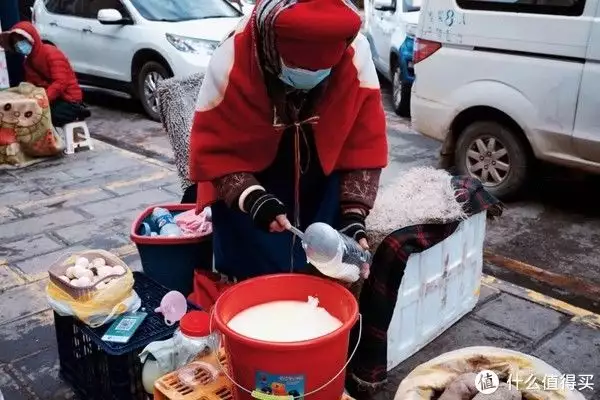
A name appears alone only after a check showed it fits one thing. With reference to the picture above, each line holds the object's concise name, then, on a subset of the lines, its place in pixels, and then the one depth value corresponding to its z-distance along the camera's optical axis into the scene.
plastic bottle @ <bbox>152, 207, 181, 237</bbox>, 3.09
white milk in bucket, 1.98
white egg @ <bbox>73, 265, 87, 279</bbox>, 2.61
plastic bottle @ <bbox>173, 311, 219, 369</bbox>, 2.33
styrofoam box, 2.86
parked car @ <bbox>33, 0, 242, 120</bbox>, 7.50
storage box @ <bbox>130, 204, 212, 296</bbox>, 2.95
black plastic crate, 2.41
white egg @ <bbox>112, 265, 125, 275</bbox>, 2.62
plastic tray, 2.14
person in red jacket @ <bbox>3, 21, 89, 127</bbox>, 6.17
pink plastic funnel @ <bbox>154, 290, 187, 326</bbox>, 2.56
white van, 4.38
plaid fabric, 2.67
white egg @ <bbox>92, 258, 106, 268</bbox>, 2.70
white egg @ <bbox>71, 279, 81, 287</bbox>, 2.51
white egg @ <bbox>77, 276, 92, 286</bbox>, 2.52
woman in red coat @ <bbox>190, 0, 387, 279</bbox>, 2.11
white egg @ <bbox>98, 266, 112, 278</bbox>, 2.60
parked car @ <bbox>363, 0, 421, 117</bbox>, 7.50
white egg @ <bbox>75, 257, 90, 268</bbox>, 2.69
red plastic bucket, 1.87
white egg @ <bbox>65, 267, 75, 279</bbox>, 2.61
